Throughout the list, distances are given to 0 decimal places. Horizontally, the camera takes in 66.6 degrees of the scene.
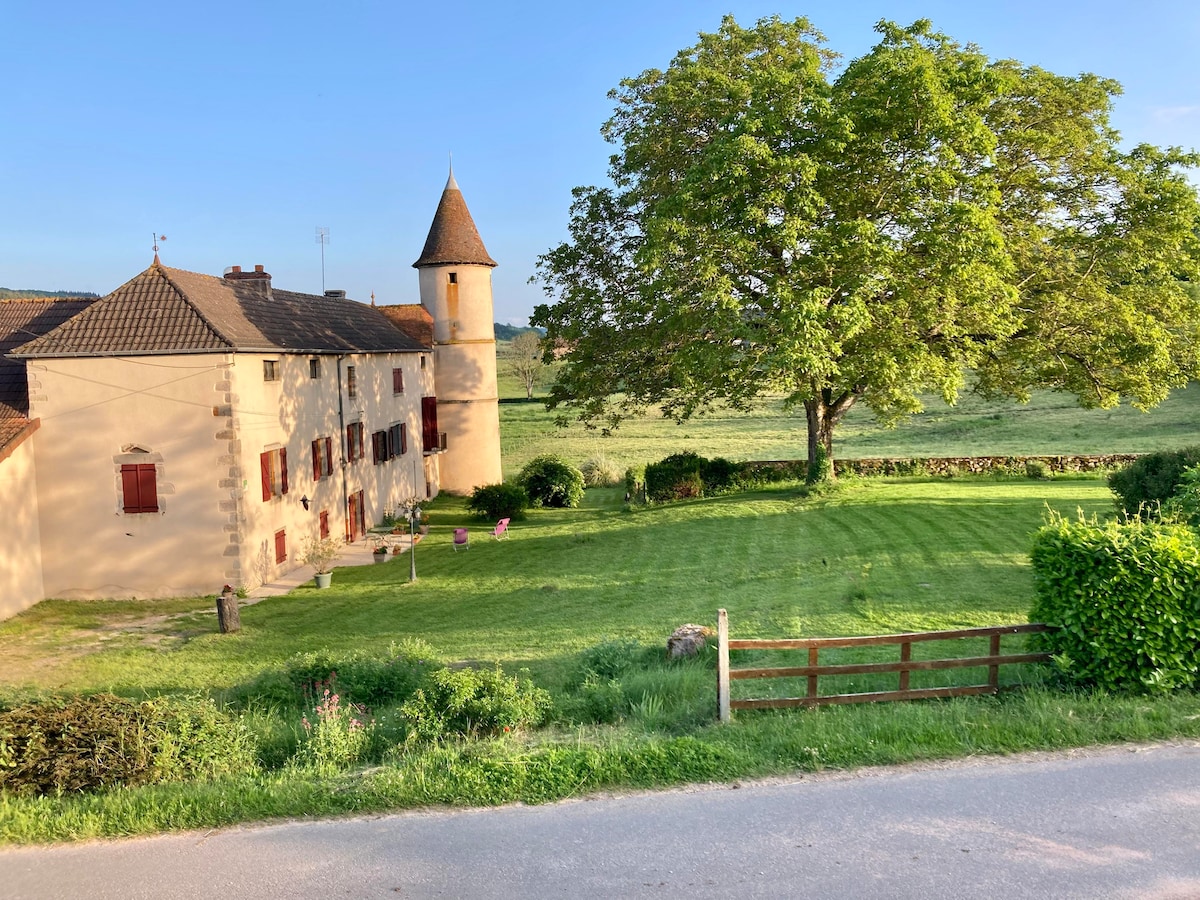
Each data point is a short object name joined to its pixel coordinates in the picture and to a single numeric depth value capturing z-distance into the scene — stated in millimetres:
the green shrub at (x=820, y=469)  30000
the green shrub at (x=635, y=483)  35656
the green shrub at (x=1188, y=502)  12797
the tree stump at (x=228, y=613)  19562
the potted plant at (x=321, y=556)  24297
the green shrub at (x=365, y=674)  12141
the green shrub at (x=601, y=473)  44438
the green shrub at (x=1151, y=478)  17875
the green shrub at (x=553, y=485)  37094
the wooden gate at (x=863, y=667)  9672
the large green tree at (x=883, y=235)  23703
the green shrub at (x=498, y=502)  33938
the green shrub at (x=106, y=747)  8836
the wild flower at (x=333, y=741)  9195
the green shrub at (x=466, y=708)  9711
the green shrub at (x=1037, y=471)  32781
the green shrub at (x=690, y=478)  32938
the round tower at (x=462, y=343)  39375
